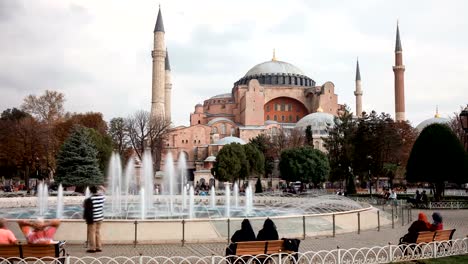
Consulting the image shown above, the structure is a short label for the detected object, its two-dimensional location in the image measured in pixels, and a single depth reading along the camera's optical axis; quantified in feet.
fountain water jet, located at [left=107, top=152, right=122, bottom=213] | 58.34
